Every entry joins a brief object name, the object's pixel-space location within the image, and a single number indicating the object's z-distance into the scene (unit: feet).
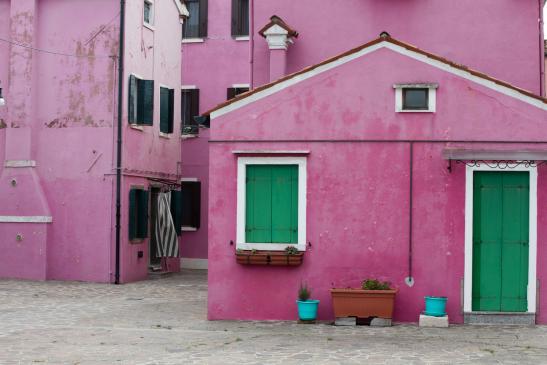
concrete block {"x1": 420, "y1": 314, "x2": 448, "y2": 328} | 42.75
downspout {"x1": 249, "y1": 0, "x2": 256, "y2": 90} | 58.03
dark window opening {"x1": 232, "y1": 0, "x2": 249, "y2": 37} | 91.04
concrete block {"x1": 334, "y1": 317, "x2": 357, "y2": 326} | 43.24
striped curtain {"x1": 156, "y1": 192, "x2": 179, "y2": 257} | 77.92
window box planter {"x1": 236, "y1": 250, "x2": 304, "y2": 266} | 44.11
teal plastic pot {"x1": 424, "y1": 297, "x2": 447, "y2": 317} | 42.83
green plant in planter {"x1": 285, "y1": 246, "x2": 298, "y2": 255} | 44.21
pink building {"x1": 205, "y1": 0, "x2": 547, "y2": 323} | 43.55
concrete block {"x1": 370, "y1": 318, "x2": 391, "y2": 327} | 43.01
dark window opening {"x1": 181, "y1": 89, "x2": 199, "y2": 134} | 91.30
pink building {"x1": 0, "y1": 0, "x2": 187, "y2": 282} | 70.74
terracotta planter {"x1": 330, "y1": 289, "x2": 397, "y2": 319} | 42.88
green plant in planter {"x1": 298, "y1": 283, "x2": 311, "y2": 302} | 43.75
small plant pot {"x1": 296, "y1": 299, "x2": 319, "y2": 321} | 43.42
